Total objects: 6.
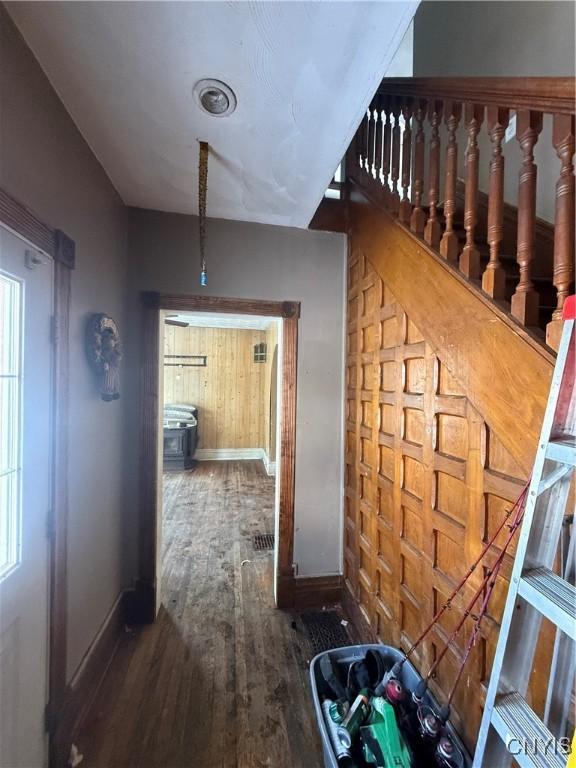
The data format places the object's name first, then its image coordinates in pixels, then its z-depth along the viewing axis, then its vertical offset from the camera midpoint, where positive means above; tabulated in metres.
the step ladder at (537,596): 0.70 -0.48
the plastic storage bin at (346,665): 1.05 -1.22
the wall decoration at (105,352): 1.53 +0.10
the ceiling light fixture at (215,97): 1.13 +1.03
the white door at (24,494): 0.99 -0.43
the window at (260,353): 6.45 +0.46
